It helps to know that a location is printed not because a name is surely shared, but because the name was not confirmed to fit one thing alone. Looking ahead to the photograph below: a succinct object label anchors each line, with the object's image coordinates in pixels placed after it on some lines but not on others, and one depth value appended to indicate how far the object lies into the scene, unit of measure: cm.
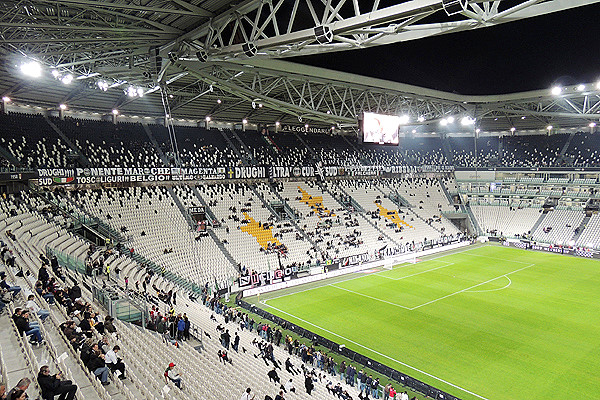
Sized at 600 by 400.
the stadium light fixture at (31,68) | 2352
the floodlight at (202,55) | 2003
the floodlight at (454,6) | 1117
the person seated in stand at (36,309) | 1053
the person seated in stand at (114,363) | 990
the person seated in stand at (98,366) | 911
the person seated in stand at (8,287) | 1162
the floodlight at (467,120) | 4603
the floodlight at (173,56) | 2112
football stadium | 1450
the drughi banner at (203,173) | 3494
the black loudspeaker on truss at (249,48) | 1751
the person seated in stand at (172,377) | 1118
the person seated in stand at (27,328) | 920
